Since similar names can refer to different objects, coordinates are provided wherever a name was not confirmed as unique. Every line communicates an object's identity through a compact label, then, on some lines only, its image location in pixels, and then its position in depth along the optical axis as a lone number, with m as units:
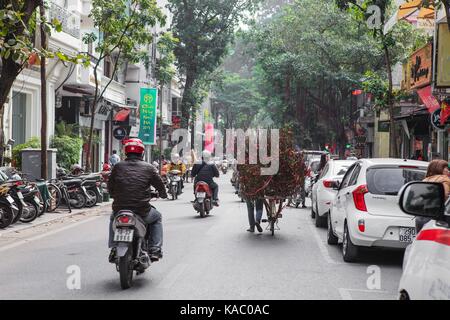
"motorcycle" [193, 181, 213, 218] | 17.81
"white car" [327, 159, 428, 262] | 9.87
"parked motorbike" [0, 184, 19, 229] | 14.27
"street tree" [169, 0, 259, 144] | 42.91
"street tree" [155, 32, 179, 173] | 36.52
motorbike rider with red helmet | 8.44
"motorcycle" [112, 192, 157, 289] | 7.90
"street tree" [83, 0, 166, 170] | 23.14
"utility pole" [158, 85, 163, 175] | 34.83
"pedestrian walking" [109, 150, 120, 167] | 31.20
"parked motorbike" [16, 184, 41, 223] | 15.56
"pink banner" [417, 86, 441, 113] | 19.41
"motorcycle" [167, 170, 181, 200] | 25.06
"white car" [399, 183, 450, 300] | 3.94
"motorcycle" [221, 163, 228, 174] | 57.88
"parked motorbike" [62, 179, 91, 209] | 20.06
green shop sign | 37.31
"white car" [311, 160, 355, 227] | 15.09
